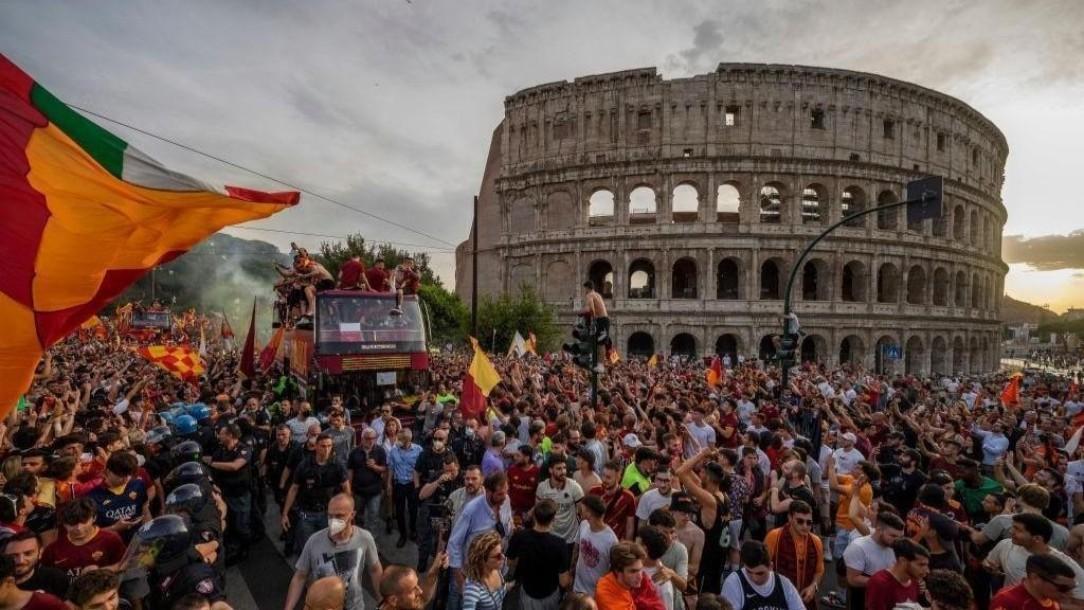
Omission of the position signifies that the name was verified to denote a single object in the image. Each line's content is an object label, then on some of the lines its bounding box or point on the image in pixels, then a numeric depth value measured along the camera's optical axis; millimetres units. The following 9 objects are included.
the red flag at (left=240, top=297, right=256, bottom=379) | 14302
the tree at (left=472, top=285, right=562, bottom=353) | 33219
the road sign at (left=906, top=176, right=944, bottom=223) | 11039
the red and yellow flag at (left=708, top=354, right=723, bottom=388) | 16355
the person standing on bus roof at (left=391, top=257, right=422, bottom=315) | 12375
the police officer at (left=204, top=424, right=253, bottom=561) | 6598
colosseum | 34406
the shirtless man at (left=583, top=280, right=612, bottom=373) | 9758
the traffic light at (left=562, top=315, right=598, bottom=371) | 9914
